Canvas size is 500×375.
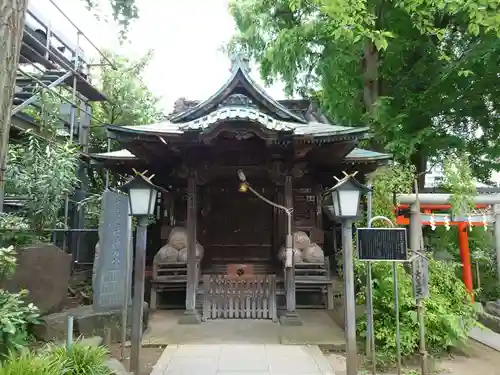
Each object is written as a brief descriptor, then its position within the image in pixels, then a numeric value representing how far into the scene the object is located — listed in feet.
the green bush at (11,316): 12.90
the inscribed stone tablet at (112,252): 16.51
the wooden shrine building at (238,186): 22.97
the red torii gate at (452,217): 25.50
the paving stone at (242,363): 16.07
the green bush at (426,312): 17.97
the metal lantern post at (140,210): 15.69
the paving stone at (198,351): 17.81
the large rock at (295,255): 27.07
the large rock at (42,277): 18.93
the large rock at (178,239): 28.35
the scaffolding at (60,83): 31.40
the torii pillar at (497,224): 28.43
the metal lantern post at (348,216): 14.90
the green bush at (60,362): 10.55
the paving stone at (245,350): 17.85
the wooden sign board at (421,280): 14.65
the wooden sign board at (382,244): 14.94
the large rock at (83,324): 18.08
